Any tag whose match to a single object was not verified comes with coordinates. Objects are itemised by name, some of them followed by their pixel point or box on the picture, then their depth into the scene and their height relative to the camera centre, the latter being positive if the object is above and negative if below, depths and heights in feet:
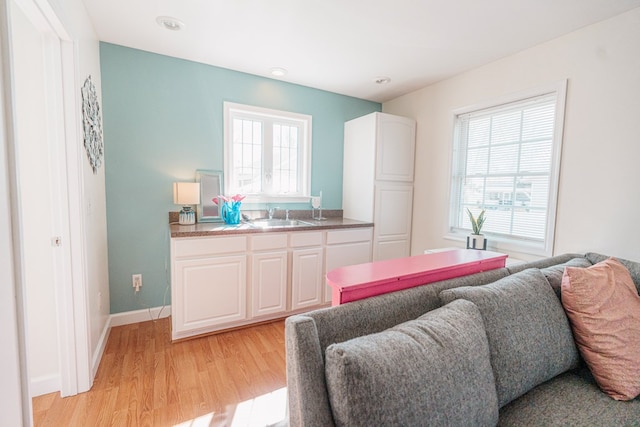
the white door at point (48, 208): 5.08 -0.41
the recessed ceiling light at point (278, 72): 9.29 +3.89
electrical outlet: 8.50 -2.73
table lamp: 8.29 -0.18
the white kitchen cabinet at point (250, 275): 7.39 -2.38
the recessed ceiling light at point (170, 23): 6.65 +3.89
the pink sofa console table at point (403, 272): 3.51 -1.08
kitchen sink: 9.08 -1.06
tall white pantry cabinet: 10.42 +0.60
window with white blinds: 7.44 +0.80
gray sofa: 2.52 -1.69
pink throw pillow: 3.83 -1.78
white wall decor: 5.98 +1.38
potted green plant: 8.43 -1.16
